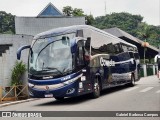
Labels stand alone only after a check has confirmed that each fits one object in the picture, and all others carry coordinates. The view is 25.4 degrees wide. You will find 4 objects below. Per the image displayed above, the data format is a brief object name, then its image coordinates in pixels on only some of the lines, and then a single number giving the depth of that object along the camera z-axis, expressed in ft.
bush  76.13
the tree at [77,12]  181.70
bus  47.55
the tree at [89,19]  179.01
